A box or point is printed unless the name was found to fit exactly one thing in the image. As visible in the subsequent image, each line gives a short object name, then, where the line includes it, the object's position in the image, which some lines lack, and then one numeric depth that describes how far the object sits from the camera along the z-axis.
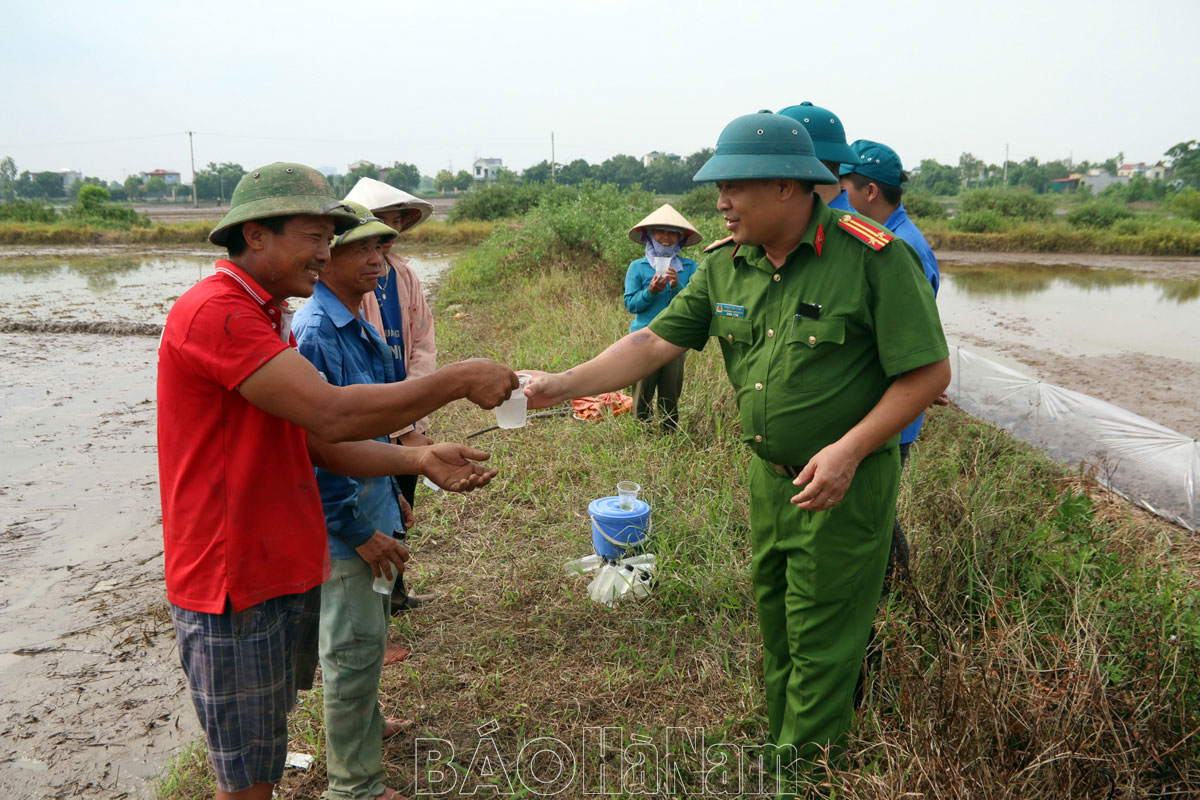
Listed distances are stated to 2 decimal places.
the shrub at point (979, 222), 28.12
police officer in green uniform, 2.01
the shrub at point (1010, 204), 30.03
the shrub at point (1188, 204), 28.77
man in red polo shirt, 1.65
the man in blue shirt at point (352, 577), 2.25
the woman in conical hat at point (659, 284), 5.58
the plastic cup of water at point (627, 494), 3.86
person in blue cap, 3.40
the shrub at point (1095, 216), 27.92
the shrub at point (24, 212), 30.67
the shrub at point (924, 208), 30.78
